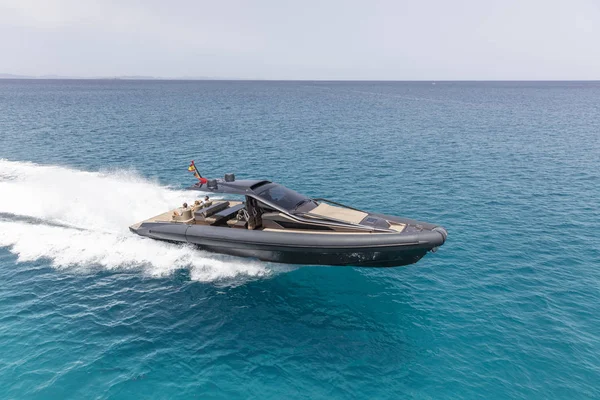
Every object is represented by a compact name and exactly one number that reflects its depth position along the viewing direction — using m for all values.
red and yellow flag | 17.31
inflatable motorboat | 14.75
